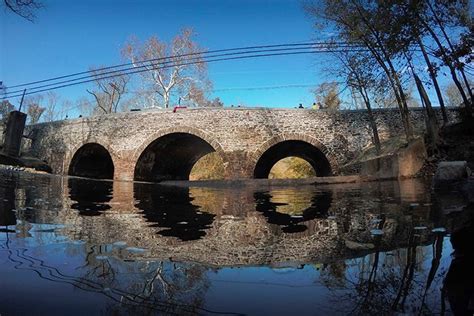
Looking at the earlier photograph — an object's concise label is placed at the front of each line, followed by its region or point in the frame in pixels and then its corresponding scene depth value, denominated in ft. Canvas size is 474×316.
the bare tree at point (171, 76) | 103.67
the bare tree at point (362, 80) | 55.72
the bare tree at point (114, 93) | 123.24
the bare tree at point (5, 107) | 137.59
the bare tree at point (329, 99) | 91.81
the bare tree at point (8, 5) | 27.35
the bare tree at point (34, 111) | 153.58
